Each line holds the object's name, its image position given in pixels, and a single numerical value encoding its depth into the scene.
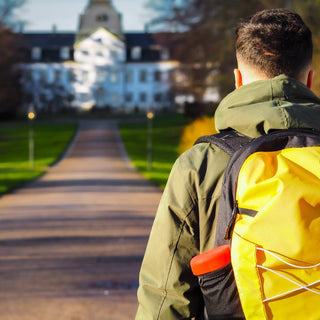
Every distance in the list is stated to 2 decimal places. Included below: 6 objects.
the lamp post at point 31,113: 26.38
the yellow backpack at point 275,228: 1.89
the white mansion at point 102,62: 78.75
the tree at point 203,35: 34.47
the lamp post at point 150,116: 26.77
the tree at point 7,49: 48.69
